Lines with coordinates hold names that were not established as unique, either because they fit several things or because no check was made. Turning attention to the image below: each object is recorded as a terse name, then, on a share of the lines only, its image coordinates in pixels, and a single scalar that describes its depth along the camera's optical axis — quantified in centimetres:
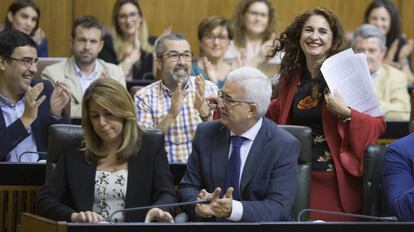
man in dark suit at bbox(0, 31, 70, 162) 948
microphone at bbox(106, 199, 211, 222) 749
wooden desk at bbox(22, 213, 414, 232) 673
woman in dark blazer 815
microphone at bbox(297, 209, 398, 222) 761
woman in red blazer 888
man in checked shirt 1024
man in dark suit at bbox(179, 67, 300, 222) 805
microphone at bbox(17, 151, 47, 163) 924
